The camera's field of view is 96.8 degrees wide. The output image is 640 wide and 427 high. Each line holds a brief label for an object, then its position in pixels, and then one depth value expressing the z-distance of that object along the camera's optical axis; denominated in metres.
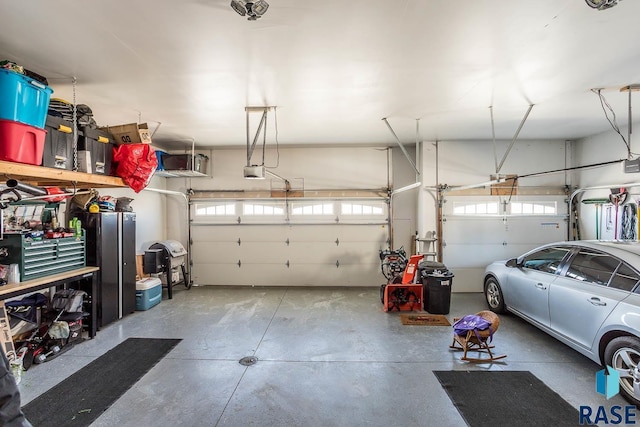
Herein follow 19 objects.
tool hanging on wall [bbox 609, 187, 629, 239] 4.66
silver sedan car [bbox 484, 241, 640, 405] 2.53
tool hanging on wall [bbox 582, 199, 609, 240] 5.17
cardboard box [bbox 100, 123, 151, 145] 3.62
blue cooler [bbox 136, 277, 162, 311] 4.91
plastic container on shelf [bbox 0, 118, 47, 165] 2.30
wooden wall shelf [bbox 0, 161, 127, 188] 2.40
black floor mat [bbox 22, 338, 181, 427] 2.35
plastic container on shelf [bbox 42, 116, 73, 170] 2.82
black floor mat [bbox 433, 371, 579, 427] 2.28
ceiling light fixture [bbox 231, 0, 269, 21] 1.79
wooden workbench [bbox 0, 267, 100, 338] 2.92
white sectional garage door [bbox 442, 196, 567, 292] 5.86
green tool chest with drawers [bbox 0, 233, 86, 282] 3.13
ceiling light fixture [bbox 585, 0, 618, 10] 1.80
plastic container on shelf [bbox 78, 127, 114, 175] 3.25
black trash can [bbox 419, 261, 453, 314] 4.62
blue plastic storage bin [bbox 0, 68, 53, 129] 2.23
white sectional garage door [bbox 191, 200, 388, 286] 6.42
